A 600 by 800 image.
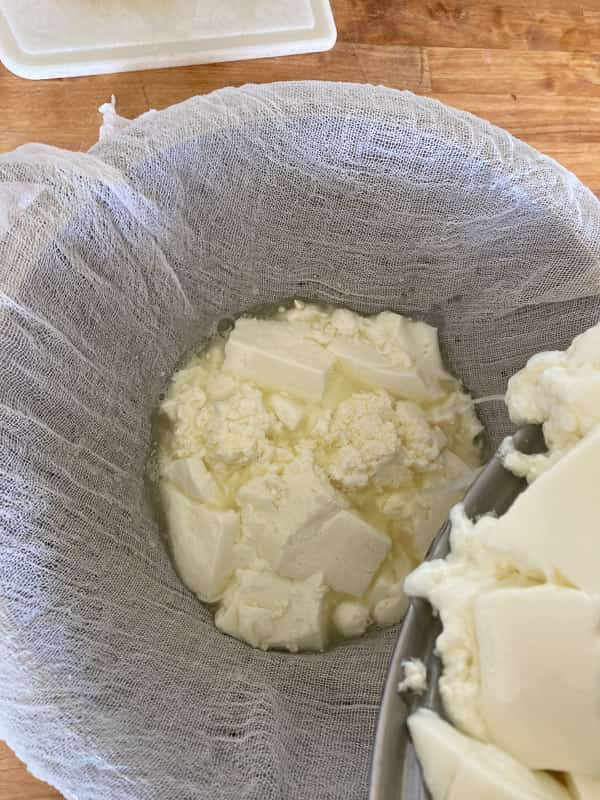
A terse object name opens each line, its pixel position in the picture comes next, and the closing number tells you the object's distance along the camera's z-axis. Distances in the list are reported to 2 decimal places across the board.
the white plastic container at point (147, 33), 0.61
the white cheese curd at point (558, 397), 0.34
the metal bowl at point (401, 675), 0.32
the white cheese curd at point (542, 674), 0.29
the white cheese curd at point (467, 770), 0.29
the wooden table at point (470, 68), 0.63
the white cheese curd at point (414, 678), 0.33
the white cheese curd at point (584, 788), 0.30
